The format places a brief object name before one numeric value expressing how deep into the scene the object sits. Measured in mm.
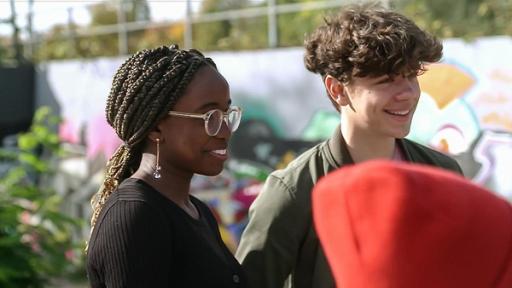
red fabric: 2311
